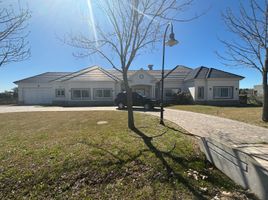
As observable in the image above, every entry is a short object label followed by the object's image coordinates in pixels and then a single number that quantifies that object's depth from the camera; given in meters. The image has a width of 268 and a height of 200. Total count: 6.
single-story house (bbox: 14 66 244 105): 18.64
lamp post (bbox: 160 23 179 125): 6.52
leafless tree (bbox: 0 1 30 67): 4.02
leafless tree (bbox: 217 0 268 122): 7.69
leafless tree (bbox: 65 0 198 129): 5.81
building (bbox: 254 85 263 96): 35.10
